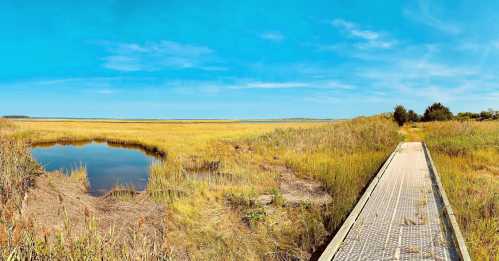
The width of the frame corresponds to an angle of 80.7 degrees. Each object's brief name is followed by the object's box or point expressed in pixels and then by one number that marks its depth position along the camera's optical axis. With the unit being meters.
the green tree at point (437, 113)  46.47
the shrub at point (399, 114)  37.31
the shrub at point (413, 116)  48.65
